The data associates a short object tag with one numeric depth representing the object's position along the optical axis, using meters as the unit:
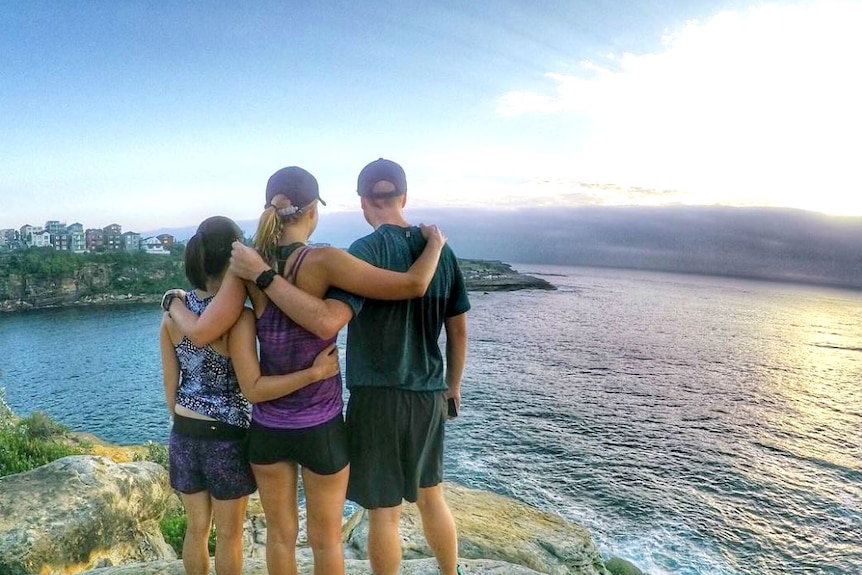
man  3.41
